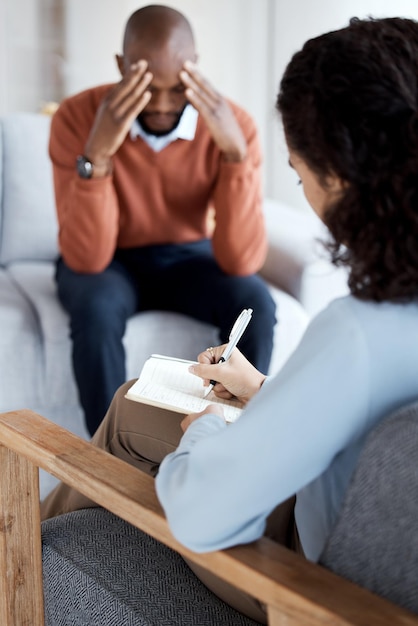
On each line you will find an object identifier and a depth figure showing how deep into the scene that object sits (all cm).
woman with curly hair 185
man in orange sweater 334
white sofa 343
